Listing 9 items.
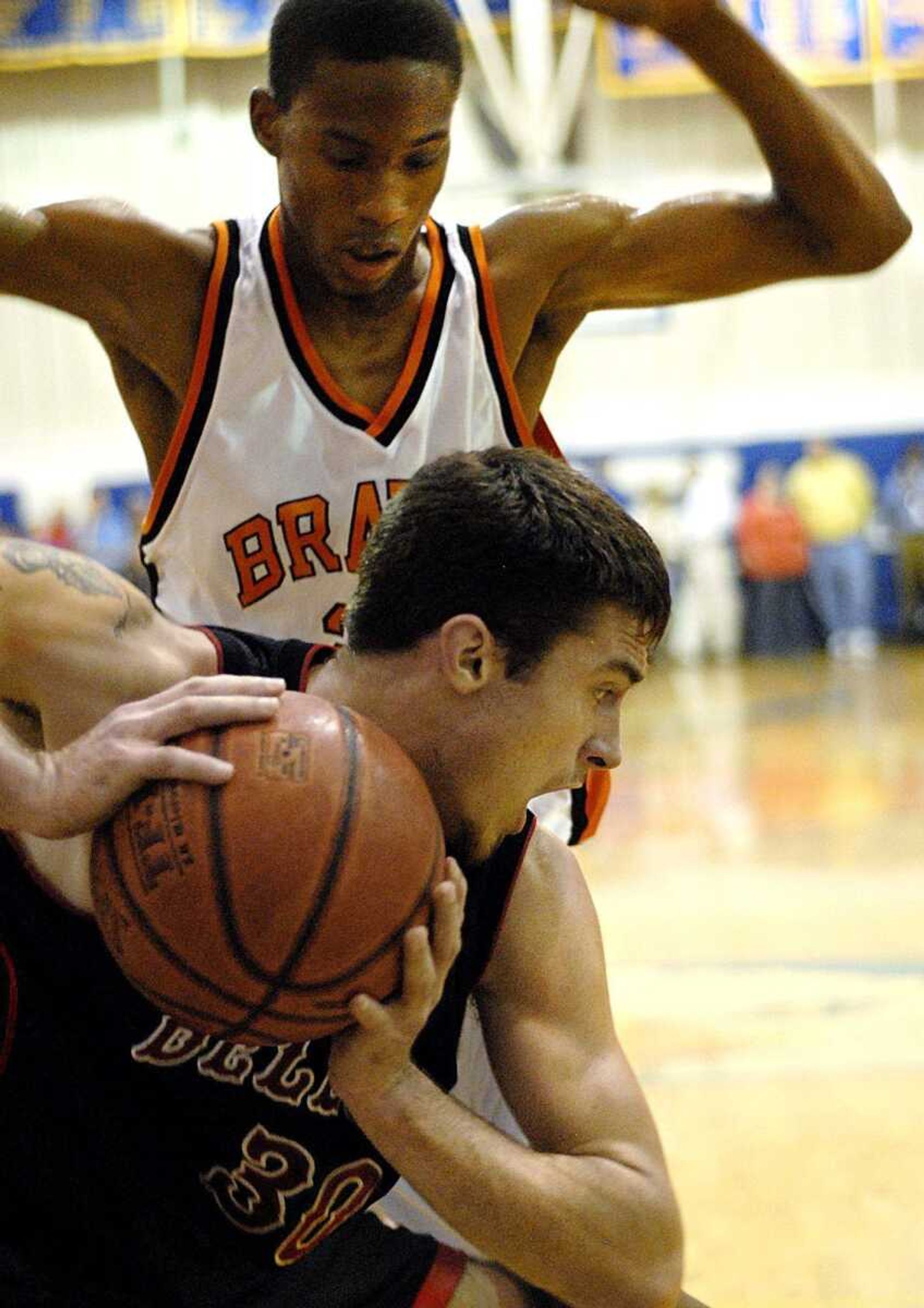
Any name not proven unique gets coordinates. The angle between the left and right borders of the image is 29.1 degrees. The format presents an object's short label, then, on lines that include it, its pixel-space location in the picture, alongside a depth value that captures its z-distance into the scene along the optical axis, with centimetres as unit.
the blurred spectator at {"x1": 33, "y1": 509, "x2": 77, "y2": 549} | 1655
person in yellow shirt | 1633
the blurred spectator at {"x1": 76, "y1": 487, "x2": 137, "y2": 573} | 1623
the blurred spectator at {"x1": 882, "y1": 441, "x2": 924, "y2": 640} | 1641
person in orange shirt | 1627
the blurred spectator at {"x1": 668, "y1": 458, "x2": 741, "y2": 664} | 1642
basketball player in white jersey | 305
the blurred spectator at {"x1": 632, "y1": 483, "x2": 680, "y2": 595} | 1644
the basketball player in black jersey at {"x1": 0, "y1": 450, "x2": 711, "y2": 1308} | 213
